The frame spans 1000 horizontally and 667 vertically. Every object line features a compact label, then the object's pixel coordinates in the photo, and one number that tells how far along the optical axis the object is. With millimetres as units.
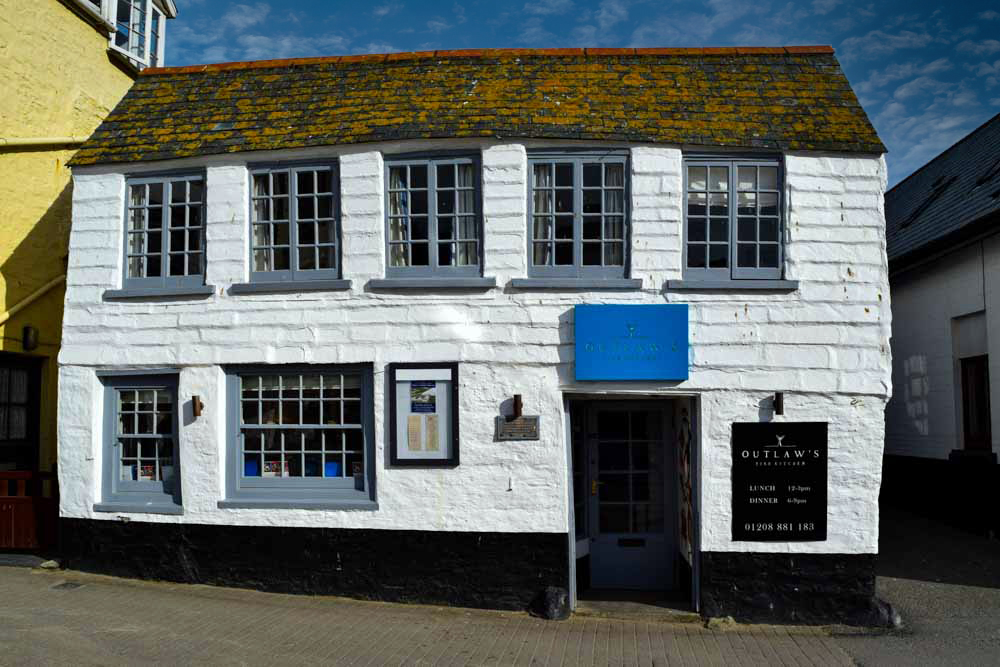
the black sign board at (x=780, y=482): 8781
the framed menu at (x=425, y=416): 9094
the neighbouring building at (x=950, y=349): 11969
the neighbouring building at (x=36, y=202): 11391
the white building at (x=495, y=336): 8820
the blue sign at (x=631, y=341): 8805
